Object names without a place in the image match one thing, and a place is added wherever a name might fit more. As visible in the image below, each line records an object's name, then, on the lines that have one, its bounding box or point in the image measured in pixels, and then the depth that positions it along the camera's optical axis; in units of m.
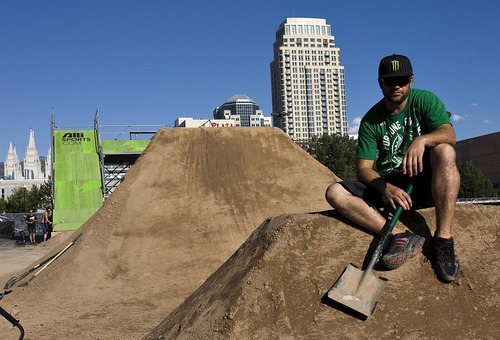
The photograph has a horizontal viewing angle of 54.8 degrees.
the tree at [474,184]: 49.56
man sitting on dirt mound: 3.99
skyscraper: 145.75
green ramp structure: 24.91
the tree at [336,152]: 52.03
